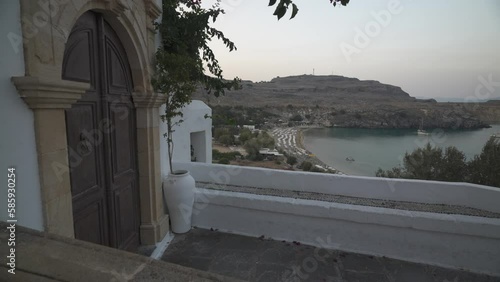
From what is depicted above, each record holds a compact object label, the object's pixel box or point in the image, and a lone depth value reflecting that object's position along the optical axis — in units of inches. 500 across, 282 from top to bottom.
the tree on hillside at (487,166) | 286.2
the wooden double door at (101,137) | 81.4
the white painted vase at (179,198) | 136.9
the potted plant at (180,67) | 122.7
